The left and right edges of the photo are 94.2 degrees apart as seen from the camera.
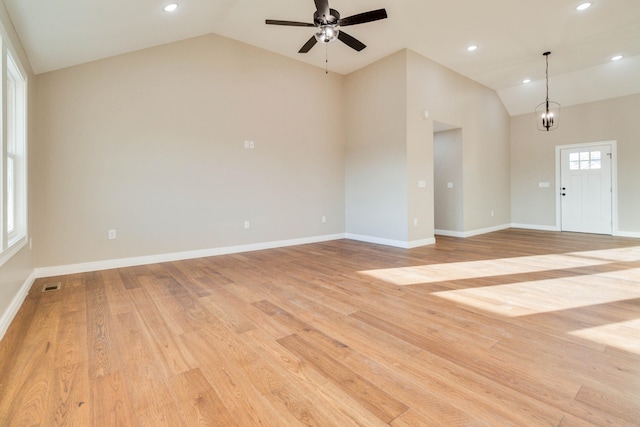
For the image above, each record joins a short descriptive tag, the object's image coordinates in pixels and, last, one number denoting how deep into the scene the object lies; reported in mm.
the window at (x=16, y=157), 2794
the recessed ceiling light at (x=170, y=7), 3287
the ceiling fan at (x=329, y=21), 2893
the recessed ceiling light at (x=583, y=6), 3961
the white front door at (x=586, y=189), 6520
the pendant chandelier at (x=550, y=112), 7061
